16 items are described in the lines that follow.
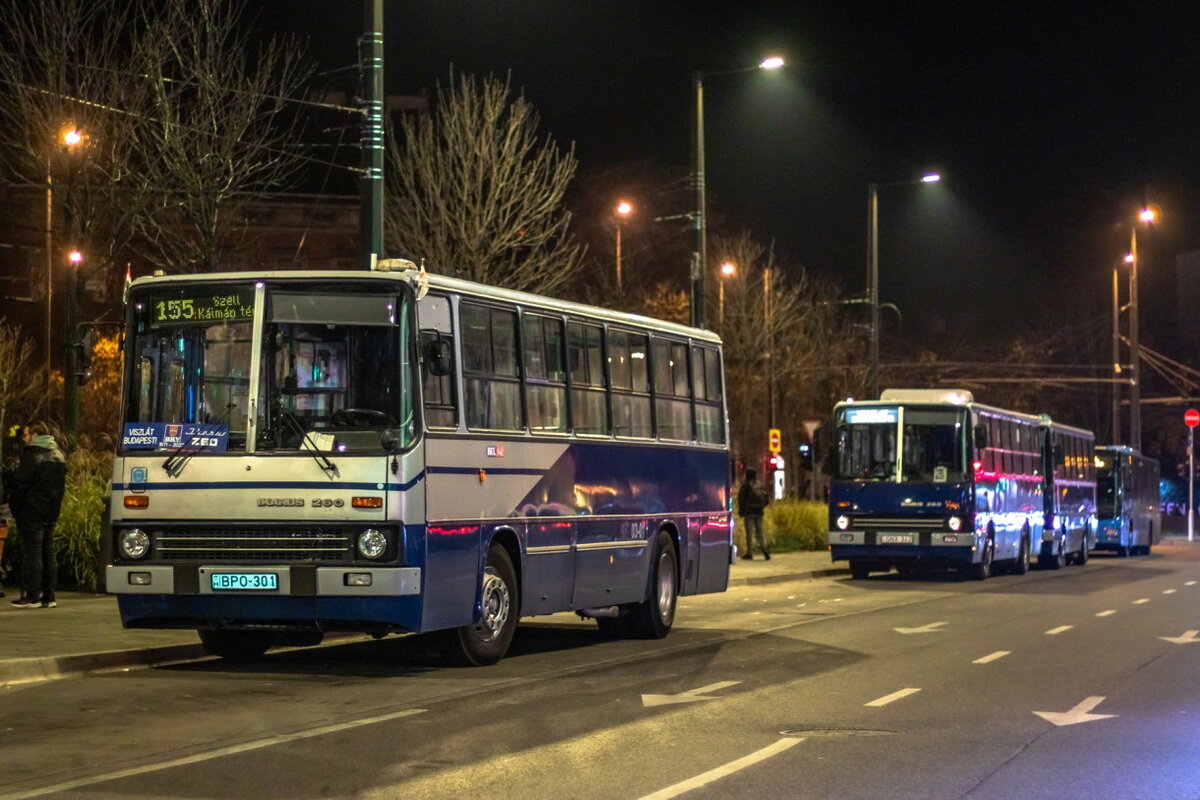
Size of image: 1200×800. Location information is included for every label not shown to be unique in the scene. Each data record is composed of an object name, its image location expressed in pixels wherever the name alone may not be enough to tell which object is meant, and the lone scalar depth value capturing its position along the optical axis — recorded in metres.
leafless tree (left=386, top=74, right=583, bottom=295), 31.88
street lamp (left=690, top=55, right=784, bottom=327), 29.05
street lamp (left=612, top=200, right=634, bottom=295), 48.12
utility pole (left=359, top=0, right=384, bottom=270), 18.36
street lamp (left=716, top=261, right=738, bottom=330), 56.53
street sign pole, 63.46
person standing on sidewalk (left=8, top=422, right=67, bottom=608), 18.75
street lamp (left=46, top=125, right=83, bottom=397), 24.02
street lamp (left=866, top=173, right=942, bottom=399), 40.41
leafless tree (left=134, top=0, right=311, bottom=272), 23.81
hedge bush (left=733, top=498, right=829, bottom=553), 42.38
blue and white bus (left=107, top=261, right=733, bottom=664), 13.73
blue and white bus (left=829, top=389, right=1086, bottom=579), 32.69
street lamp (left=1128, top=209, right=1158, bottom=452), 56.53
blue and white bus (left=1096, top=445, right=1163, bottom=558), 51.53
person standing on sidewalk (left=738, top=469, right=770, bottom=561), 35.88
